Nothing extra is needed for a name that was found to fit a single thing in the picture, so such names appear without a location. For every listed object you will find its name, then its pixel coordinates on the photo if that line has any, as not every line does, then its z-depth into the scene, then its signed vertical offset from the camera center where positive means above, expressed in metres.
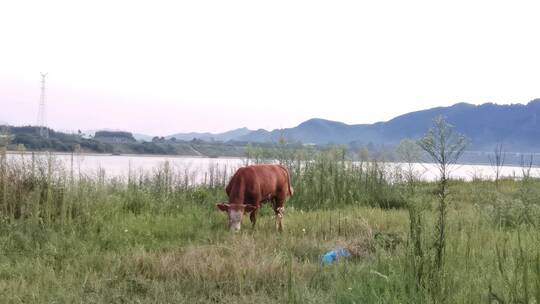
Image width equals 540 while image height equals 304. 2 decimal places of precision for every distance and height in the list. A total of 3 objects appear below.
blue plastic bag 6.52 -1.36
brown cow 9.20 -0.81
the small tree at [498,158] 12.73 -0.17
